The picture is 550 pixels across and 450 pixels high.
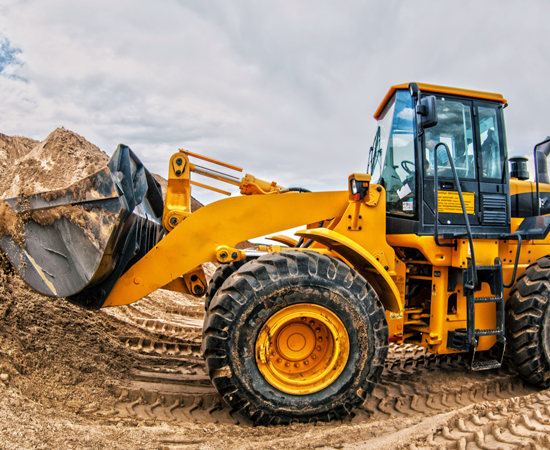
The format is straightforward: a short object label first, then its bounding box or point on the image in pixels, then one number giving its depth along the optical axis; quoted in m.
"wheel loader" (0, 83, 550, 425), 2.94
